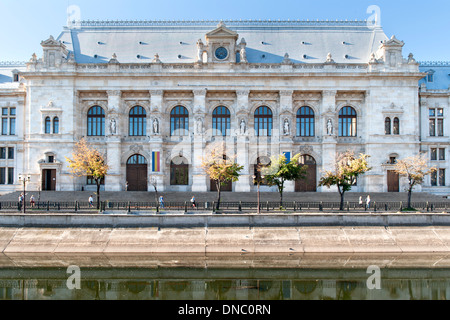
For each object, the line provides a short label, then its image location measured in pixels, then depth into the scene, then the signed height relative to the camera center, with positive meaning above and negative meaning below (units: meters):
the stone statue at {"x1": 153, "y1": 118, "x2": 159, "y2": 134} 48.72 +5.00
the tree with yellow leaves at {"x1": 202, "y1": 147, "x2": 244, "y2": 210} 35.91 -0.39
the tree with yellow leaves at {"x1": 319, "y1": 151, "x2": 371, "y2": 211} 35.97 -0.80
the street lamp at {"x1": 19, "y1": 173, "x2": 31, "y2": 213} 35.12 -1.32
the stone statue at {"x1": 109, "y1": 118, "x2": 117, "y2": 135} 48.84 +5.14
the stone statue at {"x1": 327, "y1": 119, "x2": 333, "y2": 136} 48.59 +4.96
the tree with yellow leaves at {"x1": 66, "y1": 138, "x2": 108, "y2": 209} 37.06 -0.10
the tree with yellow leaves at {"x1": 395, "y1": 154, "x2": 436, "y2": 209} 37.34 -0.24
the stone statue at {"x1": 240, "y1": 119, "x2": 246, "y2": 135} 48.62 +4.84
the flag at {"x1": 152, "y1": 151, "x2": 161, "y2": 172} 48.31 +0.52
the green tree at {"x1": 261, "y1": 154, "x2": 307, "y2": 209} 36.00 -0.59
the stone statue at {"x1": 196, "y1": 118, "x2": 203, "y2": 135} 48.72 +5.12
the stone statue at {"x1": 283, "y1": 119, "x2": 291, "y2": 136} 48.41 +4.82
